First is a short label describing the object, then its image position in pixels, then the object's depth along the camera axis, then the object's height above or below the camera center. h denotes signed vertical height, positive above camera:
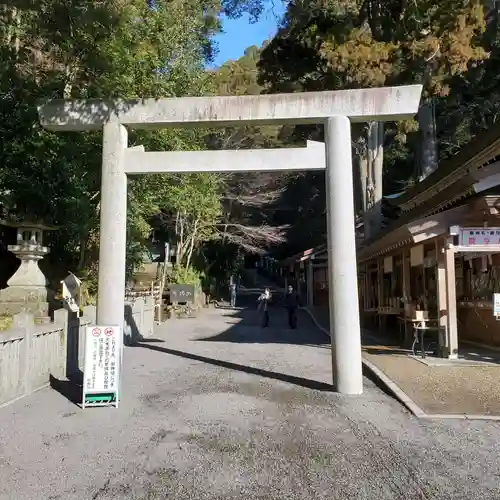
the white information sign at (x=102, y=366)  7.07 -0.96
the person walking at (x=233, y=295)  32.66 +0.04
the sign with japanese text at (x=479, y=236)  9.84 +1.10
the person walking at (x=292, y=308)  19.19 -0.46
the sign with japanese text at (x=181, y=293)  25.30 +0.14
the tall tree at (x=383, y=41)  14.16 +7.29
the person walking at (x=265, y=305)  19.92 -0.37
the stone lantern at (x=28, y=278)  13.95 +0.51
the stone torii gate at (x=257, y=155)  7.89 +2.22
